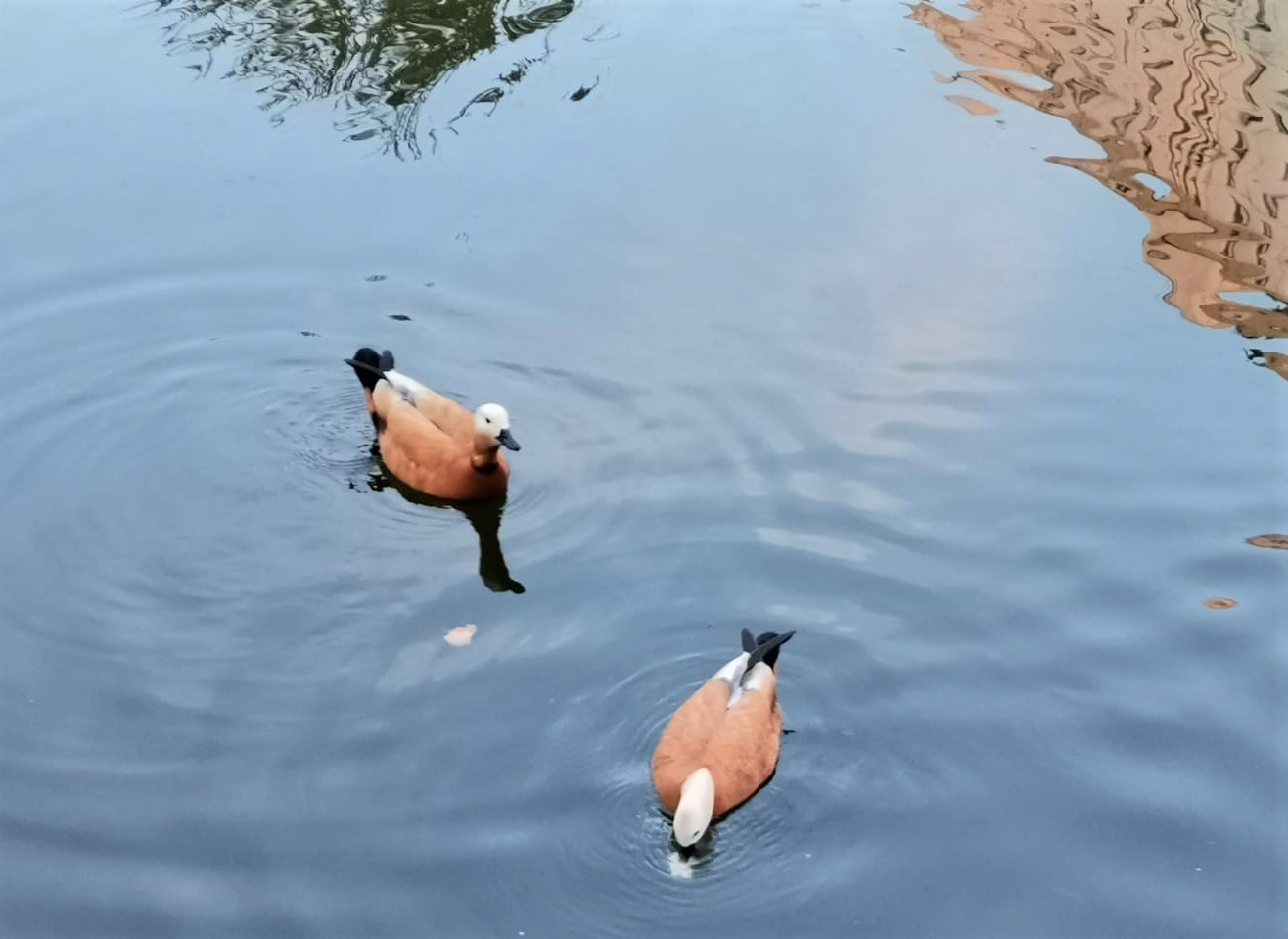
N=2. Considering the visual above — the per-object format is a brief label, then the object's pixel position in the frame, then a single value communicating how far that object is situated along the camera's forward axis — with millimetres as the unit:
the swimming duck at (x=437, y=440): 7996
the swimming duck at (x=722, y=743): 5965
